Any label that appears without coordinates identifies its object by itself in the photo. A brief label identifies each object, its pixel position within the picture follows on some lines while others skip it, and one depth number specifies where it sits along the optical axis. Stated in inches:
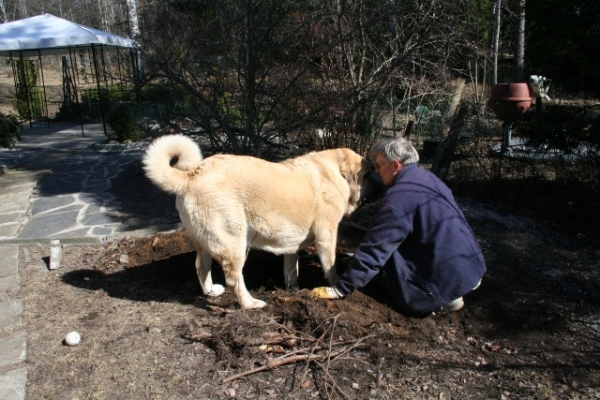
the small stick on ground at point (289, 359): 120.4
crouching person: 136.7
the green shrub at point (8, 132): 354.9
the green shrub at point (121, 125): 470.9
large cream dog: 139.0
